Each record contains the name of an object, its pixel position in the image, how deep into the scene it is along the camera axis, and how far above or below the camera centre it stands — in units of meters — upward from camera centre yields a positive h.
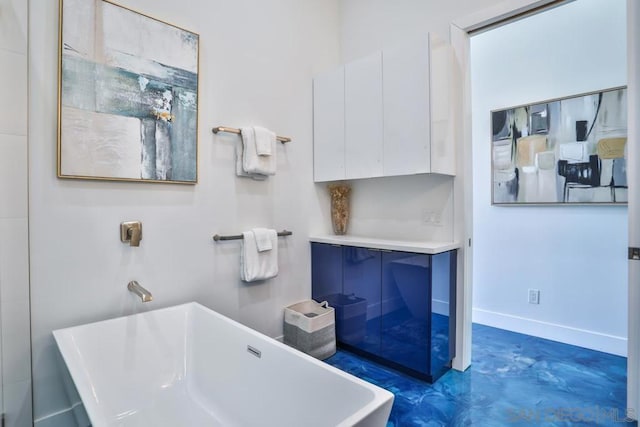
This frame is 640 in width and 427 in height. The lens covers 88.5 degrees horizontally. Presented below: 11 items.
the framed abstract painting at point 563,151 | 2.44 +0.51
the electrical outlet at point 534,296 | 2.88 -0.73
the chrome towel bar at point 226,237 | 2.17 -0.17
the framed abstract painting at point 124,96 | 1.62 +0.63
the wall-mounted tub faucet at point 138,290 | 1.56 -0.40
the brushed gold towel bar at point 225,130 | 2.13 +0.55
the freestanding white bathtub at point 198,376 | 1.21 -0.73
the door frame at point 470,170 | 1.74 +0.26
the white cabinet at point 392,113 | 2.10 +0.71
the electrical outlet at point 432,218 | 2.38 -0.04
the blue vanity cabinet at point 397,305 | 2.07 -0.64
